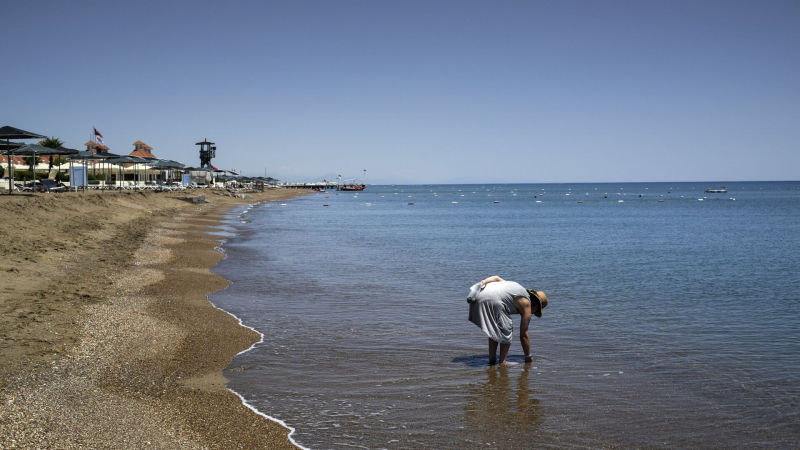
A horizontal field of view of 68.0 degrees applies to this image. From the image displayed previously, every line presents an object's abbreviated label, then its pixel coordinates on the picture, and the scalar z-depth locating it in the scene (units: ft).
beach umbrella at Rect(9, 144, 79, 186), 107.53
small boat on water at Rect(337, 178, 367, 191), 605.40
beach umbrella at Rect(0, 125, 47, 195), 91.13
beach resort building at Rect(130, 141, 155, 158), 276.62
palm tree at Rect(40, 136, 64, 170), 234.17
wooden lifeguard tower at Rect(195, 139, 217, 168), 348.38
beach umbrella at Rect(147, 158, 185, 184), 206.50
